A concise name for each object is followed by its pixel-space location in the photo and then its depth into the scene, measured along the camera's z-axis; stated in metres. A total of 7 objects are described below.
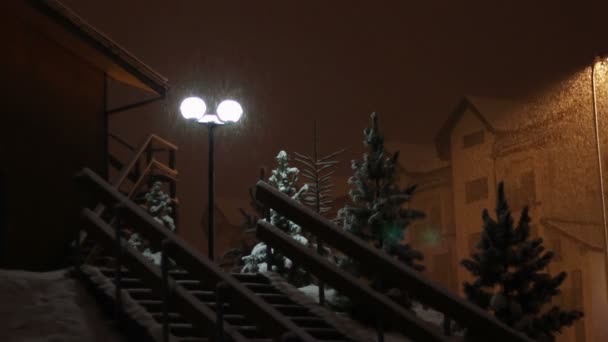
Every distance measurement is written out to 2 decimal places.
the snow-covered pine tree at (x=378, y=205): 14.30
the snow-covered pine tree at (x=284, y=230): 18.25
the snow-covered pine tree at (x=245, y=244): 21.56
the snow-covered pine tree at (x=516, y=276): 12.70
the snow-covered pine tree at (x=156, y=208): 23.05
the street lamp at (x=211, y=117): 15.92
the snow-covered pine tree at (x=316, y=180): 21.63
